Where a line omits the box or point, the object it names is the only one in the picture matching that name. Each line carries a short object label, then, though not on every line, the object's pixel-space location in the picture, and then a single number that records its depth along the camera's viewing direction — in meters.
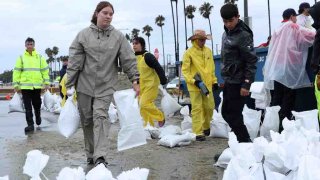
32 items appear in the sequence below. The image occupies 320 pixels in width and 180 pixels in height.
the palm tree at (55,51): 114.00
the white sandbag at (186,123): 8.31
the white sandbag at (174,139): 6.98
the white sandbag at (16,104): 10.97
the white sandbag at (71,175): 3.02
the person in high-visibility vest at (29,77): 9.77
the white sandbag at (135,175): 2.97
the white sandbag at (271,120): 6.56
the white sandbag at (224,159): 5.14
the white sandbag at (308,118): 5.07
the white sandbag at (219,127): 7.71
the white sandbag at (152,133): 8.00
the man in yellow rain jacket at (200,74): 7.63
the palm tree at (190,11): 66.06
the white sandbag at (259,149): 3.42
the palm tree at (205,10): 66.31
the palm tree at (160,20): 76.12
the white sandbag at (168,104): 8.61
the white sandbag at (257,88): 7.95
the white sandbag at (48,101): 14.93
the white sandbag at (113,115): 10.86
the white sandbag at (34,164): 3.15
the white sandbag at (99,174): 2.98
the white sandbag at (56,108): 14.75
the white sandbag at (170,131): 7.68
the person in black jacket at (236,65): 5.69
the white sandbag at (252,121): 6.81
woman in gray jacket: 5.66
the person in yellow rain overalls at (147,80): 8.04
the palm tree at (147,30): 85.52
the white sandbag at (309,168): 2.90
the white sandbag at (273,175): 3.27
